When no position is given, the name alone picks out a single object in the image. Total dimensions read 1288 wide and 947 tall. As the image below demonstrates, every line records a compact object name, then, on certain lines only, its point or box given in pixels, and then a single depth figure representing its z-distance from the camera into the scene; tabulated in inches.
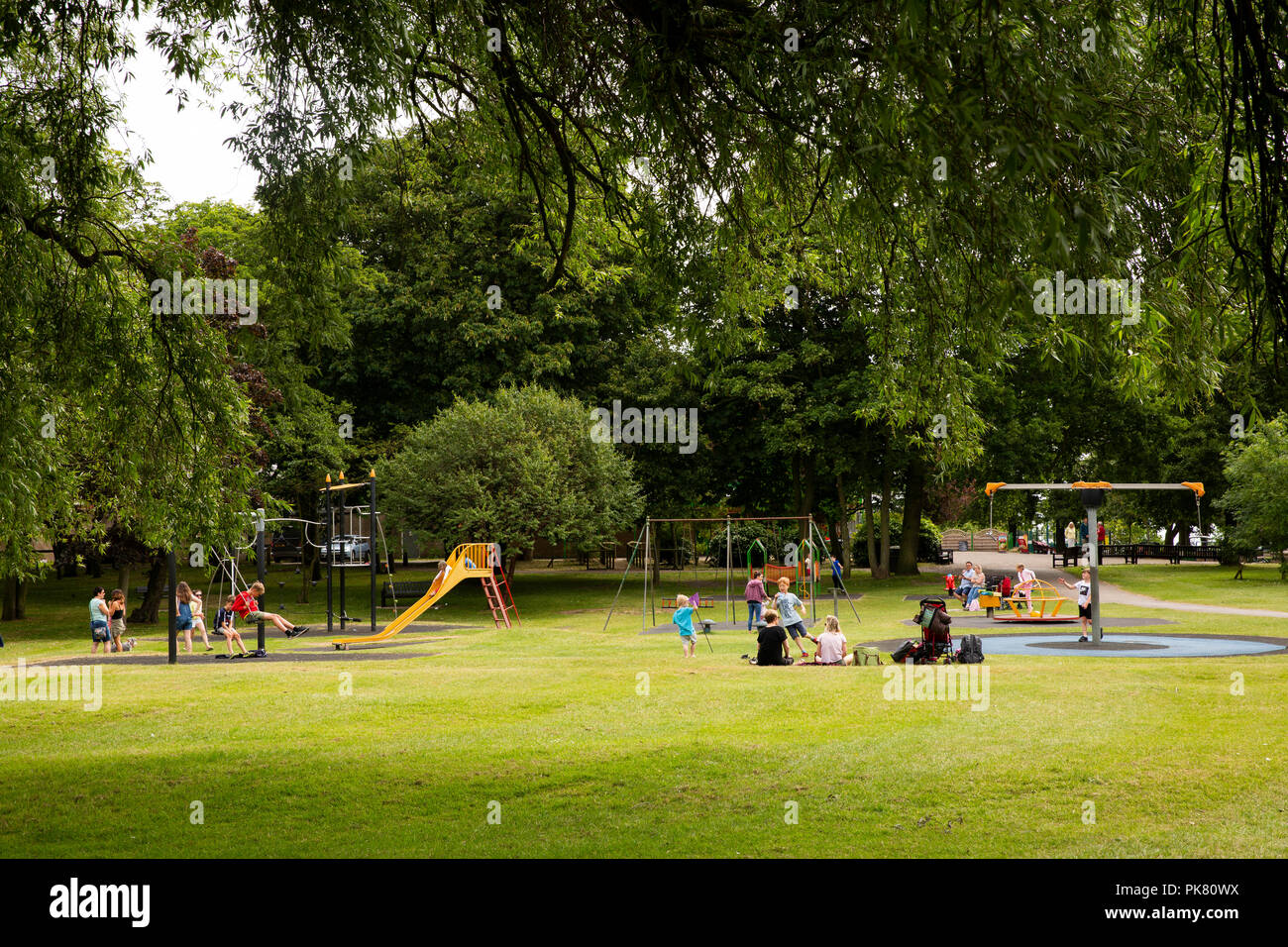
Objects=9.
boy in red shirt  978.7
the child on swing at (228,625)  870.4
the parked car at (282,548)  1905.8
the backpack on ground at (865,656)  716.0
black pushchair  690.2
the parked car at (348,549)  1157.4
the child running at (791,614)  765.9
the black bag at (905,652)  700.0
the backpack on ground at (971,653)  691.4
